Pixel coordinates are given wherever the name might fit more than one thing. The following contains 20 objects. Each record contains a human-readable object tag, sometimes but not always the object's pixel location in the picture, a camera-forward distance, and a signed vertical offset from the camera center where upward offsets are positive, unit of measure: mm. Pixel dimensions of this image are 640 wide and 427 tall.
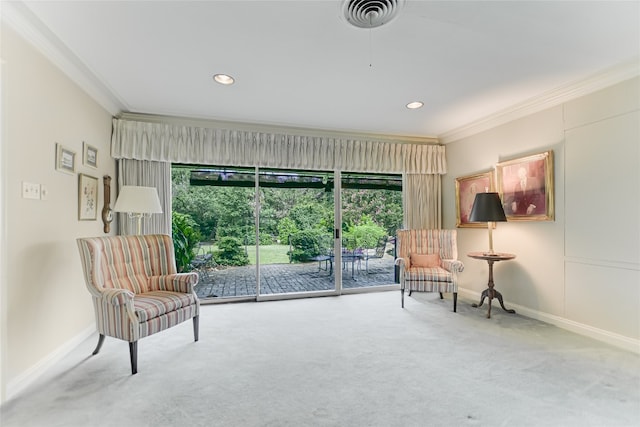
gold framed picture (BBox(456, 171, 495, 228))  4074 +378
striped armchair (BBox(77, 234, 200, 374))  2295 -581
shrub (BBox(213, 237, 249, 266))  4234 -473
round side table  3502 -577
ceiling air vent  1837 +1279
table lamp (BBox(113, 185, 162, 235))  3009 +184
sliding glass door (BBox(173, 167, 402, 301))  4191 -153
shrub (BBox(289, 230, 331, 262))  4523 -384
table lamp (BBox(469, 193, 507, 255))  3471 +103
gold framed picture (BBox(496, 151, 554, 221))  3275 +354
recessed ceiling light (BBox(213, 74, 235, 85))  2850 +1322
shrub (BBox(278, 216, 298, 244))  4434 -150
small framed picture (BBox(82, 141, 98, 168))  2948 +642
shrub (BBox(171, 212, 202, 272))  4062 -244
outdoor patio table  4691 -601
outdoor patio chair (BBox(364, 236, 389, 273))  4816 -529
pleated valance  3721 +944
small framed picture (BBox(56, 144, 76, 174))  2490 +506
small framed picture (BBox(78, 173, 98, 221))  2859 +212
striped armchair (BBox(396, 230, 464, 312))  3793 -567
